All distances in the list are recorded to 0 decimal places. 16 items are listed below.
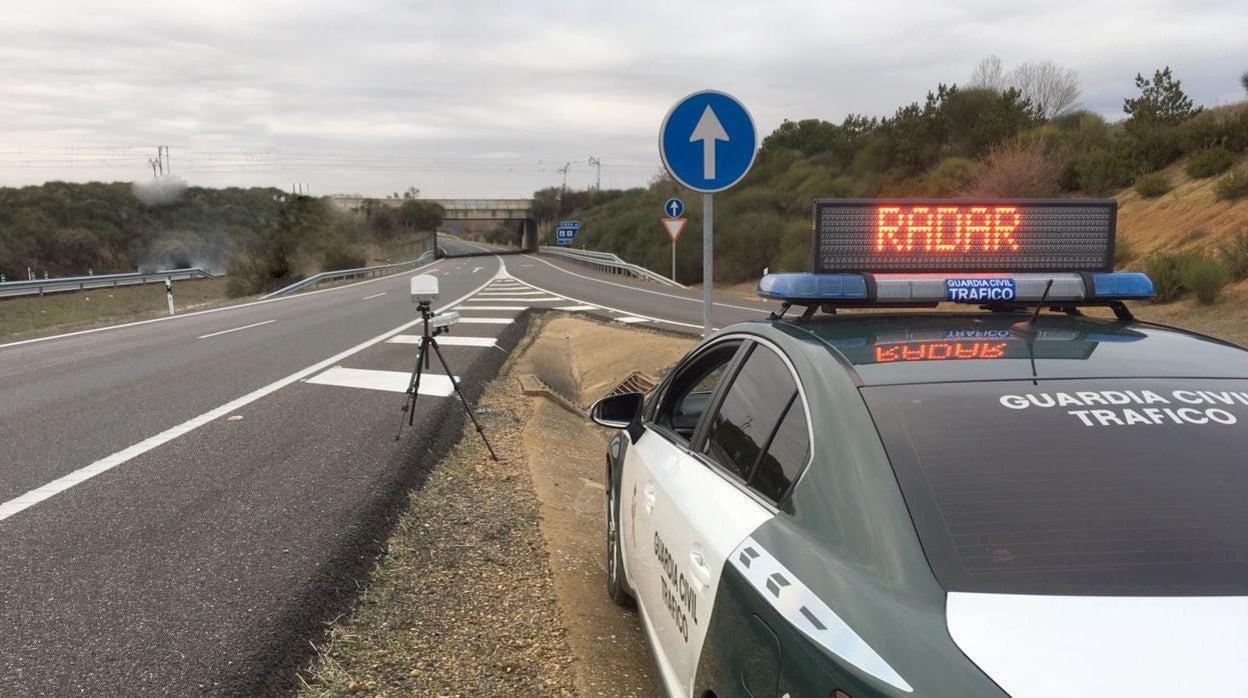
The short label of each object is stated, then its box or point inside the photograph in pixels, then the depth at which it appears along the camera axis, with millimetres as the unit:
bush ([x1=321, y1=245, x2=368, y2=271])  53984
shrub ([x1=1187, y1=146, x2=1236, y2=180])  22641
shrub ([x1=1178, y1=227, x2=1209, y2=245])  19609
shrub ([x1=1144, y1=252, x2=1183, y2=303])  15930
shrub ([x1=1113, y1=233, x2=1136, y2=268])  20266
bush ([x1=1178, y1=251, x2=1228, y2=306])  14633
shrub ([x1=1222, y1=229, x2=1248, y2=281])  15404
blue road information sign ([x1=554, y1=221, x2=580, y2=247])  75500
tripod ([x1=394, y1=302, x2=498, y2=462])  6357
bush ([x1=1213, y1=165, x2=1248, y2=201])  19984
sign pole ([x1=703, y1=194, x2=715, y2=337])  5985
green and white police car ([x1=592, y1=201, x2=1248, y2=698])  1402
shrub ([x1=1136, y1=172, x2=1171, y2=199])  24625
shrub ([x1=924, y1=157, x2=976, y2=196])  30625
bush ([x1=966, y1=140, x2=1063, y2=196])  27047
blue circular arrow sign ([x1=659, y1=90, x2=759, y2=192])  6074
